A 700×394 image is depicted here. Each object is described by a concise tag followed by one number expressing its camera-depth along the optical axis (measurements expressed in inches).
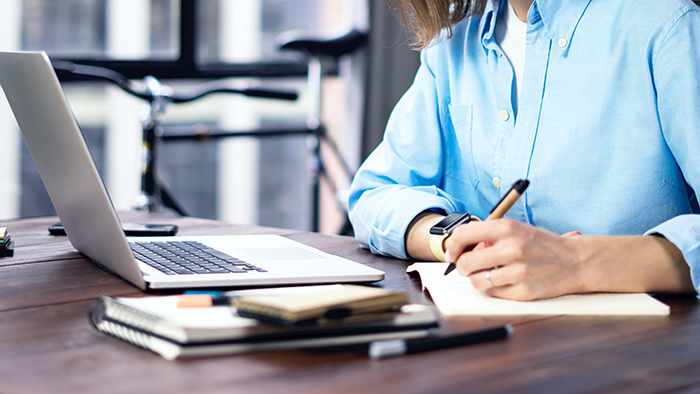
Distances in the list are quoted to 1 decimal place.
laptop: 55.8
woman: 56.1
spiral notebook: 49.1
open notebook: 54.1
